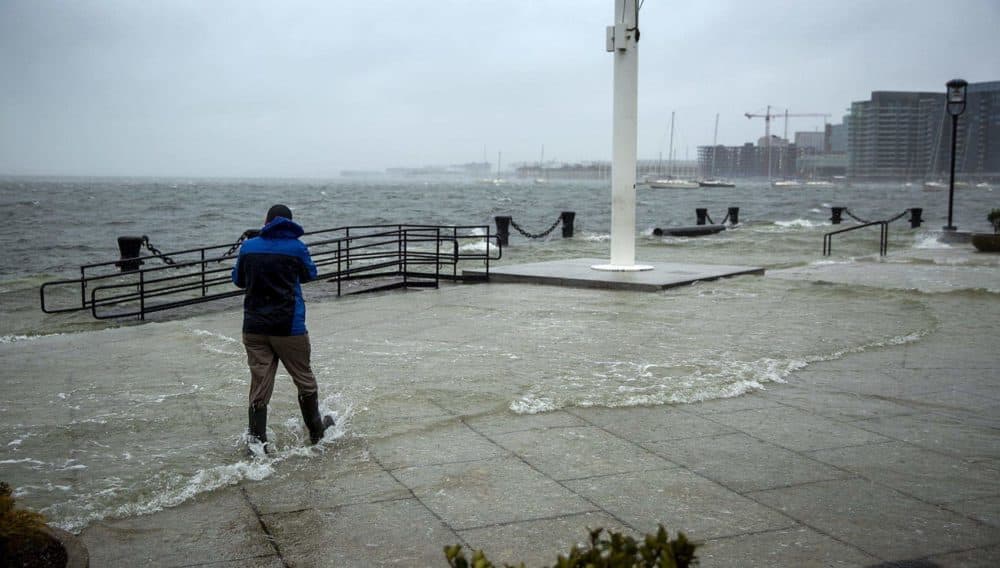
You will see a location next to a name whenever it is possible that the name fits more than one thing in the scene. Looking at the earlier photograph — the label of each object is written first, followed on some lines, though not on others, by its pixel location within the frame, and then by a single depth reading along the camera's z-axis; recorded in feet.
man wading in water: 19.65
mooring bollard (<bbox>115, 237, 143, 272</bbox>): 71.46
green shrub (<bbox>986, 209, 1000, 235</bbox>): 85.15
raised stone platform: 50.60
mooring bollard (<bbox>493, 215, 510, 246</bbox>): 101.40
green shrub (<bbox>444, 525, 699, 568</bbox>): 7.47
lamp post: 86.33
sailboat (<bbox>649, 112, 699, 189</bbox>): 604.08
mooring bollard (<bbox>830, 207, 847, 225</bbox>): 144.66
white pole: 50.88
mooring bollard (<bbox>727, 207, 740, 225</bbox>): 147.02
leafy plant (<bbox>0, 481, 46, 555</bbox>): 11.19
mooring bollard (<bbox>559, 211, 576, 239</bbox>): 122.52
